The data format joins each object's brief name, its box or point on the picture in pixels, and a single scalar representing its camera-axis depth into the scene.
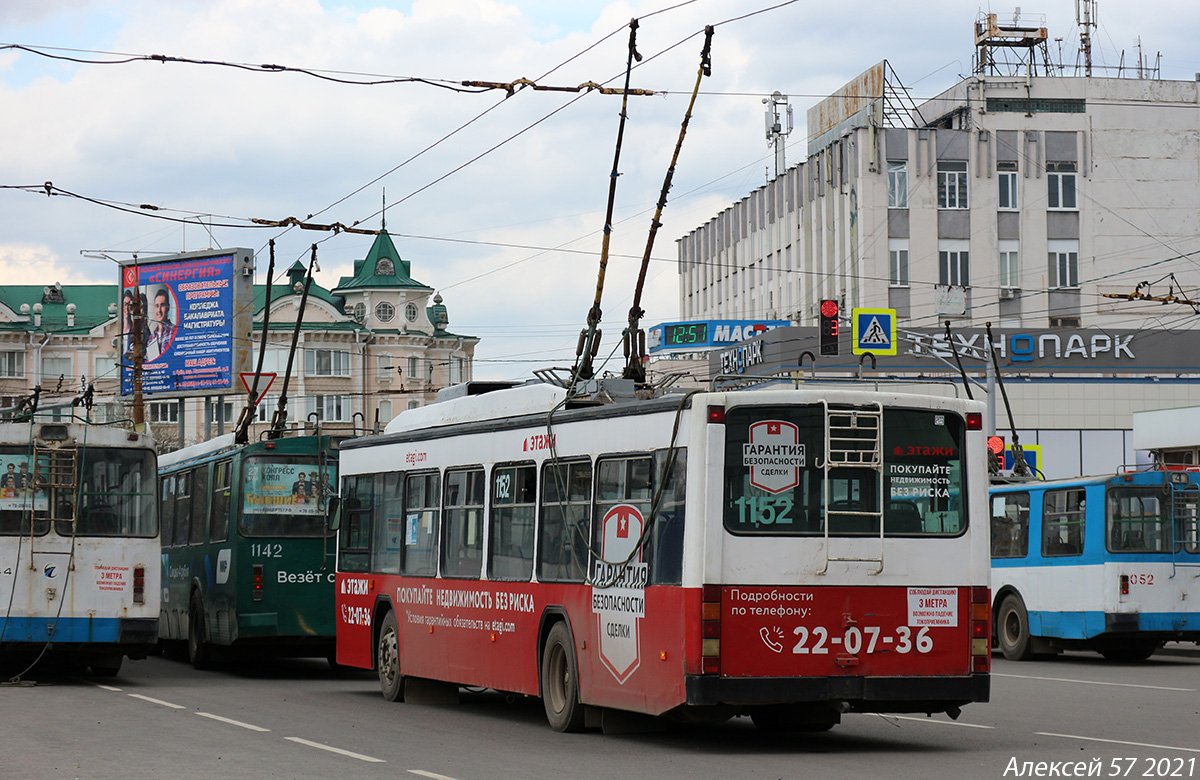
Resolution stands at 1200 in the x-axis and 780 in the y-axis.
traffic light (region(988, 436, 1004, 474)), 34.42
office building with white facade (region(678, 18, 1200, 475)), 66.81
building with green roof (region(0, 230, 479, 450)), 99.31
